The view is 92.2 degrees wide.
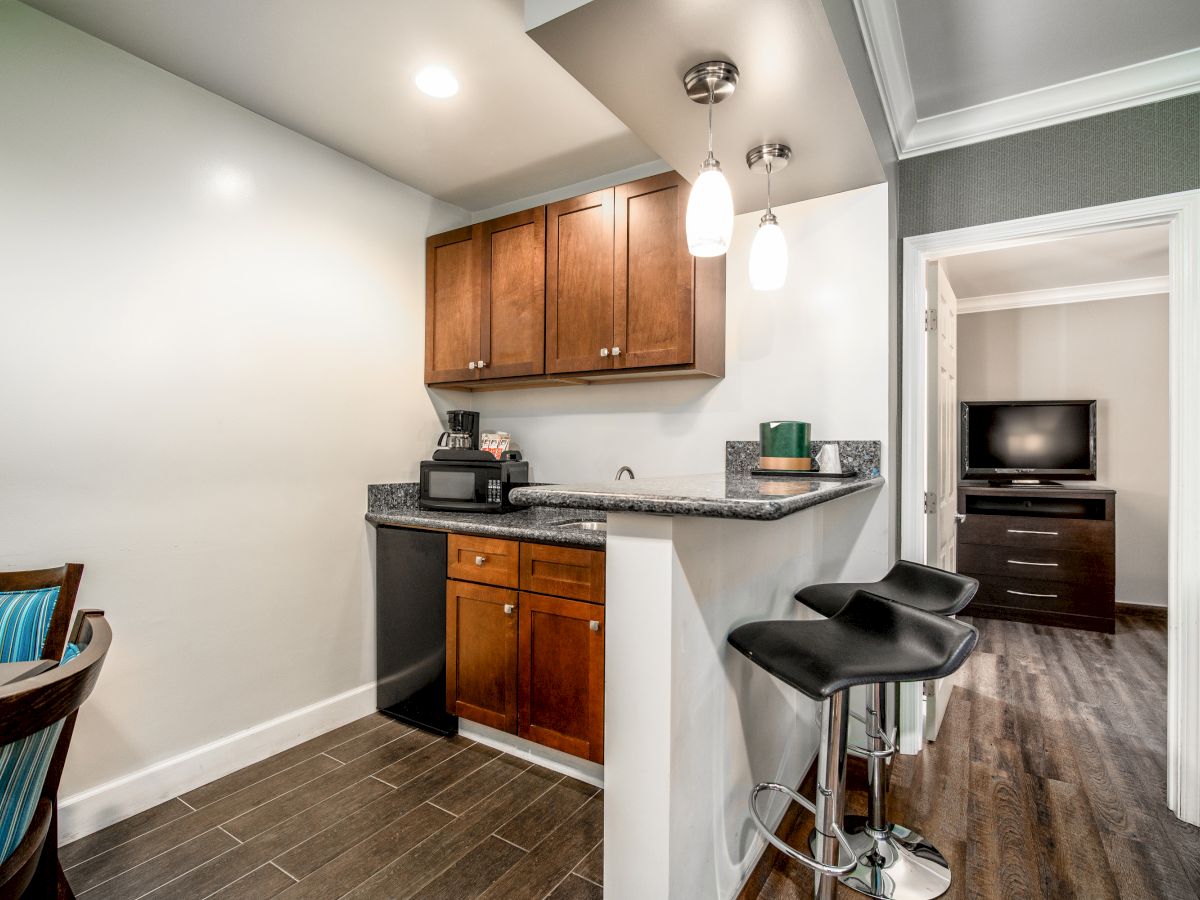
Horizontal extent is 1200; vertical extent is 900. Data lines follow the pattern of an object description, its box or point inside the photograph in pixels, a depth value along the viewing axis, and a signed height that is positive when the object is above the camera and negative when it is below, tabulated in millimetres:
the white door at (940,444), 2419 +29
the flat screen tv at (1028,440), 4445 +82
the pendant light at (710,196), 1464 +646
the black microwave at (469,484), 2613 -166
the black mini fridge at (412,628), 2398 -779
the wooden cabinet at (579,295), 2332 +685
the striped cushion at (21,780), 766 -468
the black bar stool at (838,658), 1129 -428
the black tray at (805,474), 2087 -88
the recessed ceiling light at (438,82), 1990 +1300
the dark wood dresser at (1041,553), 3939 -728
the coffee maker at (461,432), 2977 +89
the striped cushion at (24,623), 1380 -427
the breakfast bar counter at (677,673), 1153 -485
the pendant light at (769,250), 1877 +652
